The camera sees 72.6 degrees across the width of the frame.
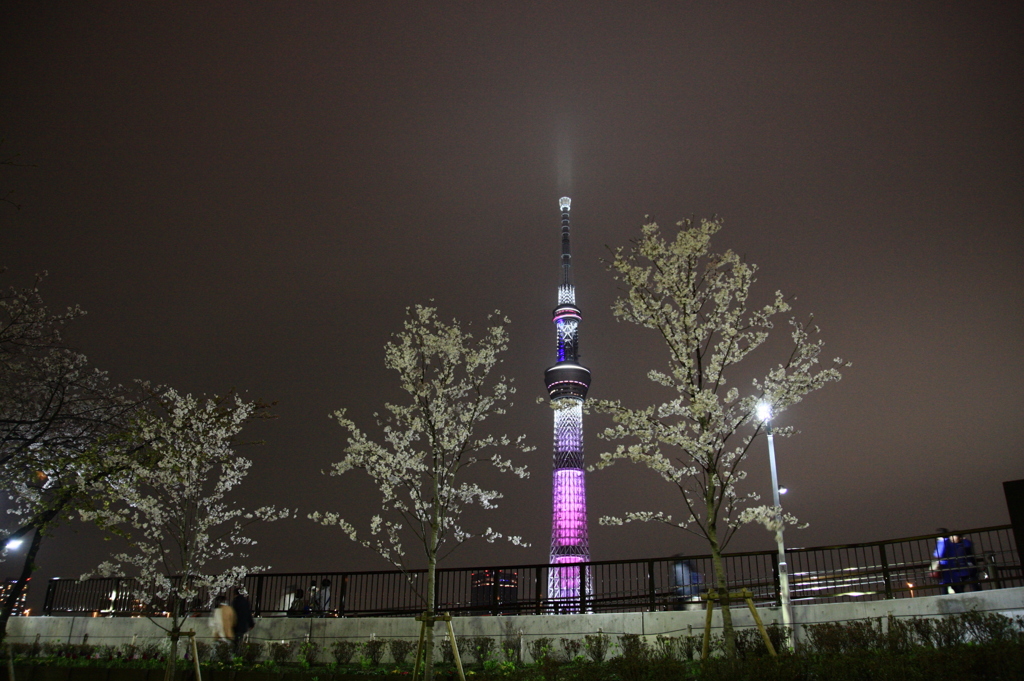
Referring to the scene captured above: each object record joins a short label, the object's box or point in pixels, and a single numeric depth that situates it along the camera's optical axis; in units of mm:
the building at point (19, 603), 32475
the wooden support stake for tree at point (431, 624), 12477
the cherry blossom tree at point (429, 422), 15656
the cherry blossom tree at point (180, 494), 18281
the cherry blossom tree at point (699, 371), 12734
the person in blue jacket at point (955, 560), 14855
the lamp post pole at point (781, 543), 13325
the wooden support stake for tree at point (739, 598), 10703
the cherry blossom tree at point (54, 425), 17094
